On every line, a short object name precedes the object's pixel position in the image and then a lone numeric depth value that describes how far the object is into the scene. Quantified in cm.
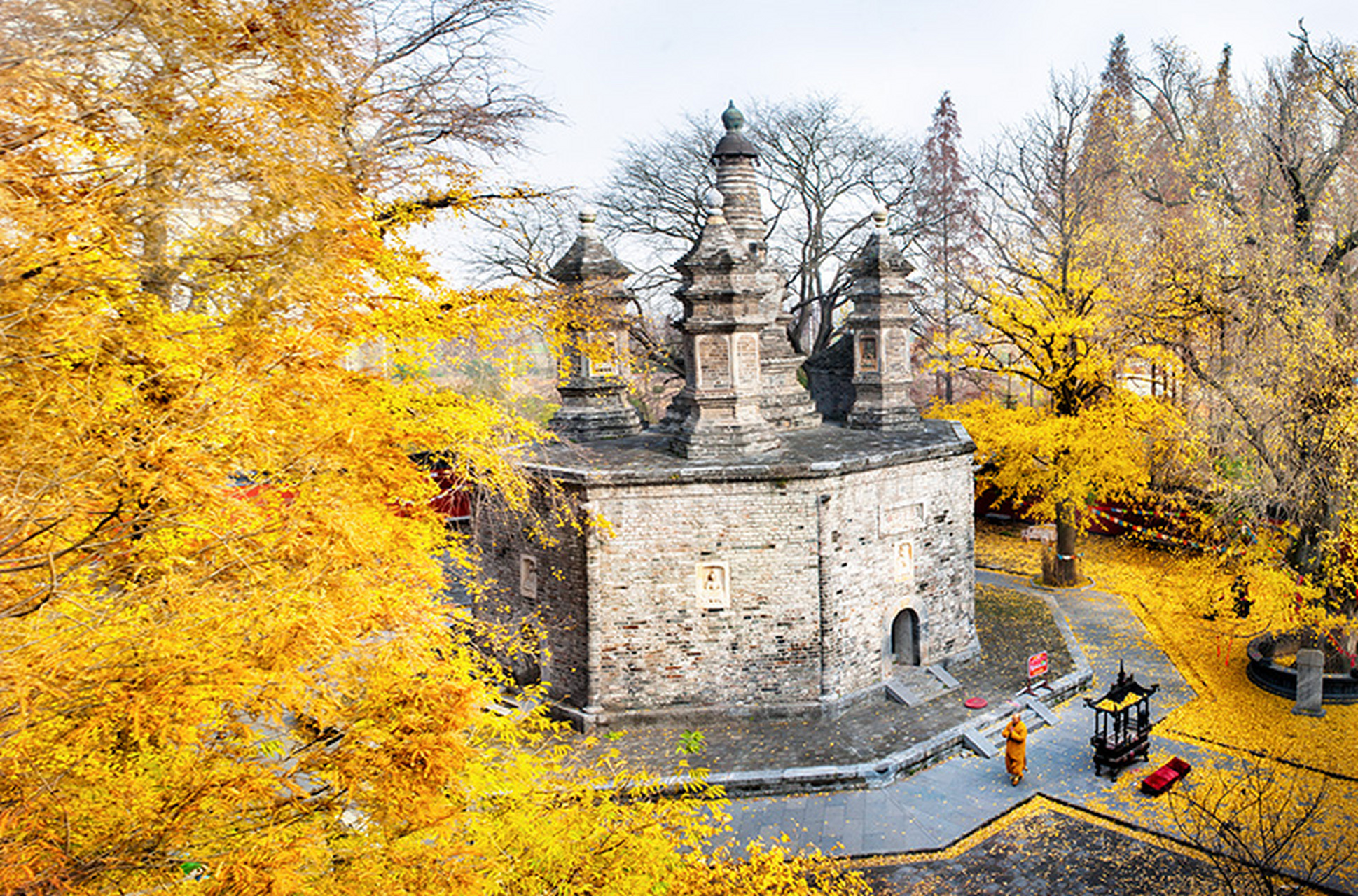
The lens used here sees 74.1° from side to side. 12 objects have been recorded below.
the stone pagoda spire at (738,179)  1869
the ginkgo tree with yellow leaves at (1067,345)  1964
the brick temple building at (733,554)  1452
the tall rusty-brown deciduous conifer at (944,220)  3072
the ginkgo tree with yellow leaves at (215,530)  469
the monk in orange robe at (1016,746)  1273
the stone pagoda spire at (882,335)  1809
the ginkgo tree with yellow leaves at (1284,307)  1428
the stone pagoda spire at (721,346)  1525
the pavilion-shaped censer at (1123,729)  1300
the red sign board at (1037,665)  1507
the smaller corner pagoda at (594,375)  1839
